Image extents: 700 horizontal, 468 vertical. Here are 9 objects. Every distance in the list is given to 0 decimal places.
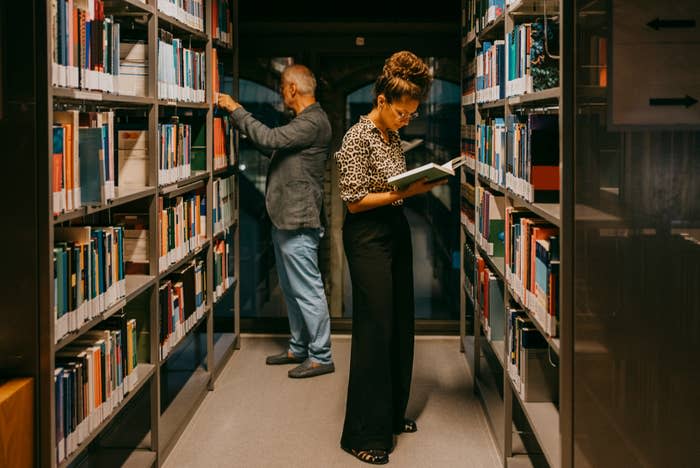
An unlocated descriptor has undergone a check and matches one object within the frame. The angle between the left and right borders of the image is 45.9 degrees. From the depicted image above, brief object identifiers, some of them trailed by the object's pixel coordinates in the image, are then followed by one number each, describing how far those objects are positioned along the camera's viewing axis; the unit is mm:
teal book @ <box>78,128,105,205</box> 2750
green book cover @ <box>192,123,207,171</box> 4750
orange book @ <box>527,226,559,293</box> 3066
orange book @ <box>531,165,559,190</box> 2922
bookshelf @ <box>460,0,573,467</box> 2705
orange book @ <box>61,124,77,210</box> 2553
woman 3719
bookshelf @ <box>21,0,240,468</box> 2398
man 5000
